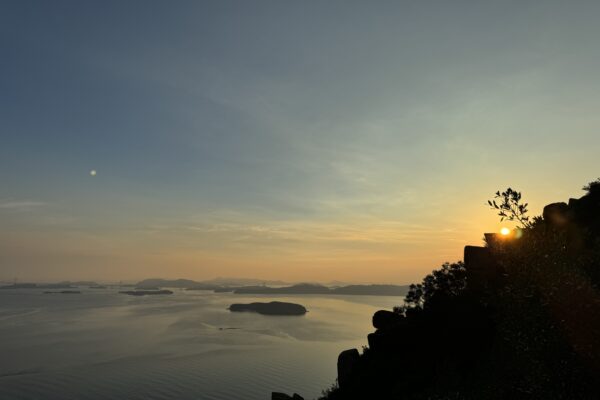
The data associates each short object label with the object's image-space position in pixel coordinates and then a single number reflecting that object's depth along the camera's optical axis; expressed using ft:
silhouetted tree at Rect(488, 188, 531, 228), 60.64
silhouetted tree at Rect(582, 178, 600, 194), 136.10
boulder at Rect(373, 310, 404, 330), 174.82
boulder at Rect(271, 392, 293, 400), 169.26
